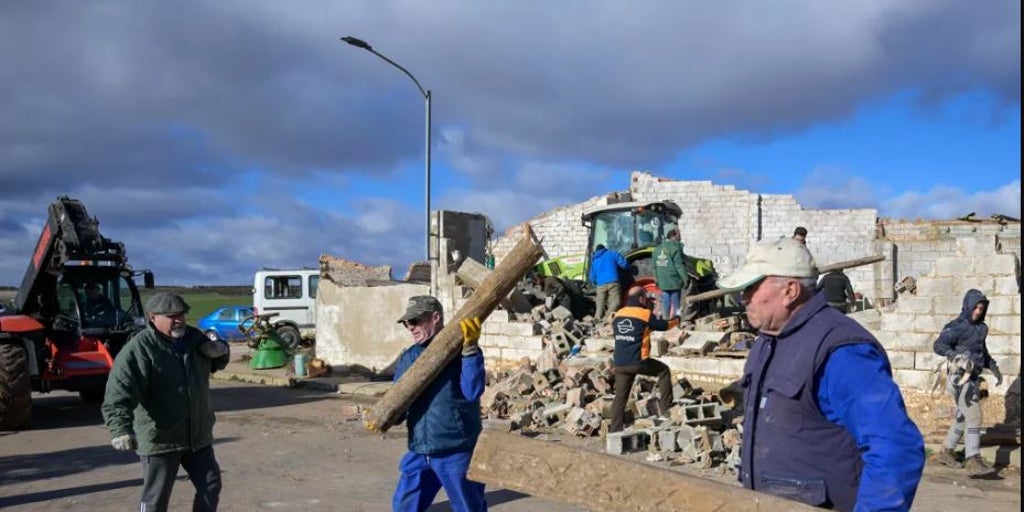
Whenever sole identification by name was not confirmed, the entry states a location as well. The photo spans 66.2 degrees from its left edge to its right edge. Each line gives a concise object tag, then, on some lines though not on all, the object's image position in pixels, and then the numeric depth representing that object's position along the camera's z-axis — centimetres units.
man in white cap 211
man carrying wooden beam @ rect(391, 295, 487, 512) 436
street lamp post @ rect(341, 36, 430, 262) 1502
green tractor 1415
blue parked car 2366
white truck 2169
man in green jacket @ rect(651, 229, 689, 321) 1235
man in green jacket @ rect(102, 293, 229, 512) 452
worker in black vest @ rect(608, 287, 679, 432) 877
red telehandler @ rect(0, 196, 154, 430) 1090
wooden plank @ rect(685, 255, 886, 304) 1197
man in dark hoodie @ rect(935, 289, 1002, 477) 744
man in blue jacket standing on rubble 1312
